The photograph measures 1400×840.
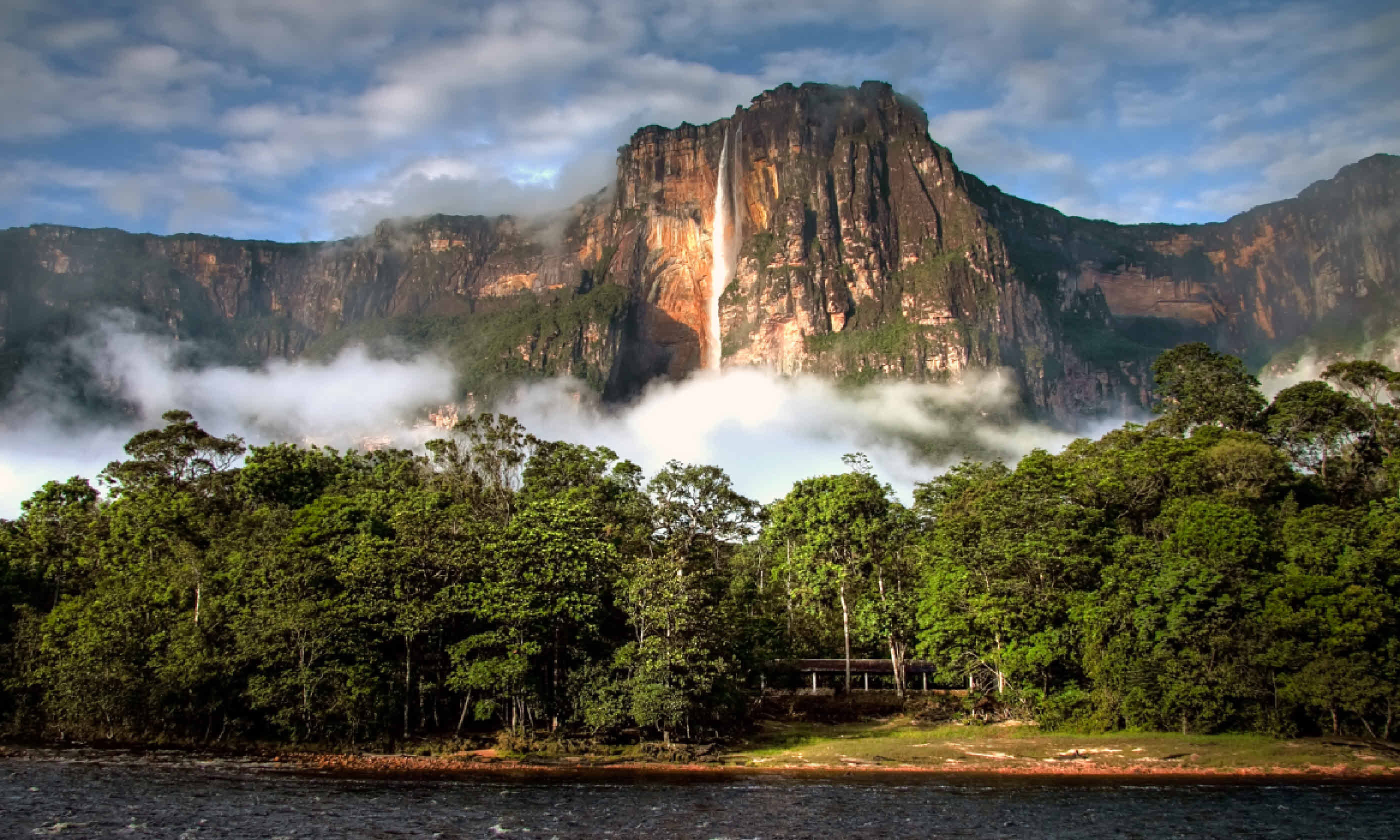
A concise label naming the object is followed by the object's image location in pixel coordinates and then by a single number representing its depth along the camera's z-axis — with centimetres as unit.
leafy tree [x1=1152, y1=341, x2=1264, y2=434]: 8556
